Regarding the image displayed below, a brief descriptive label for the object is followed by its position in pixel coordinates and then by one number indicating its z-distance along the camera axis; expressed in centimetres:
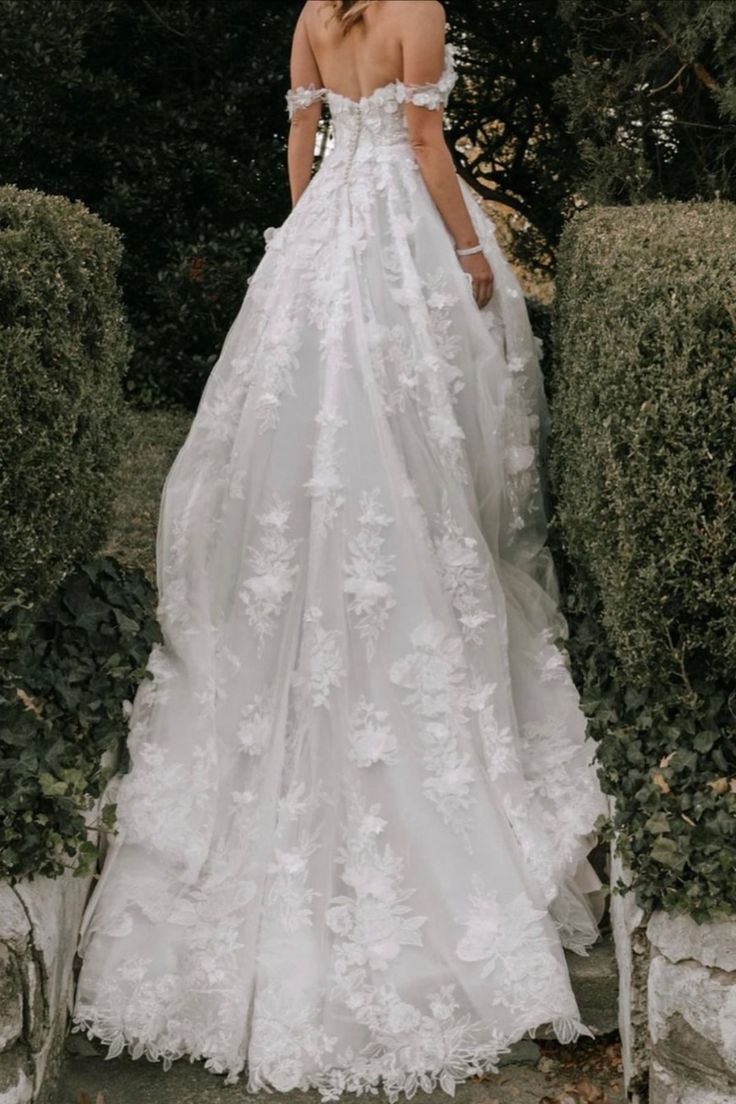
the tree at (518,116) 727
